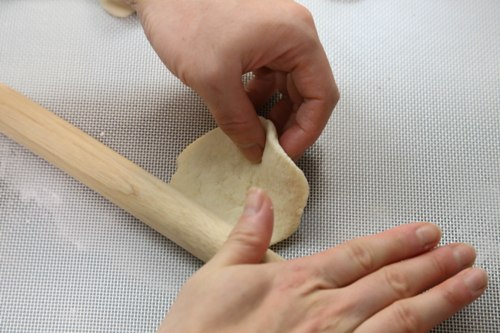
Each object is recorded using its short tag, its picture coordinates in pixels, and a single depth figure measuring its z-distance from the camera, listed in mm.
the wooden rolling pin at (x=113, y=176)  731
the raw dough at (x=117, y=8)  826
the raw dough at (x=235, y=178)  737
